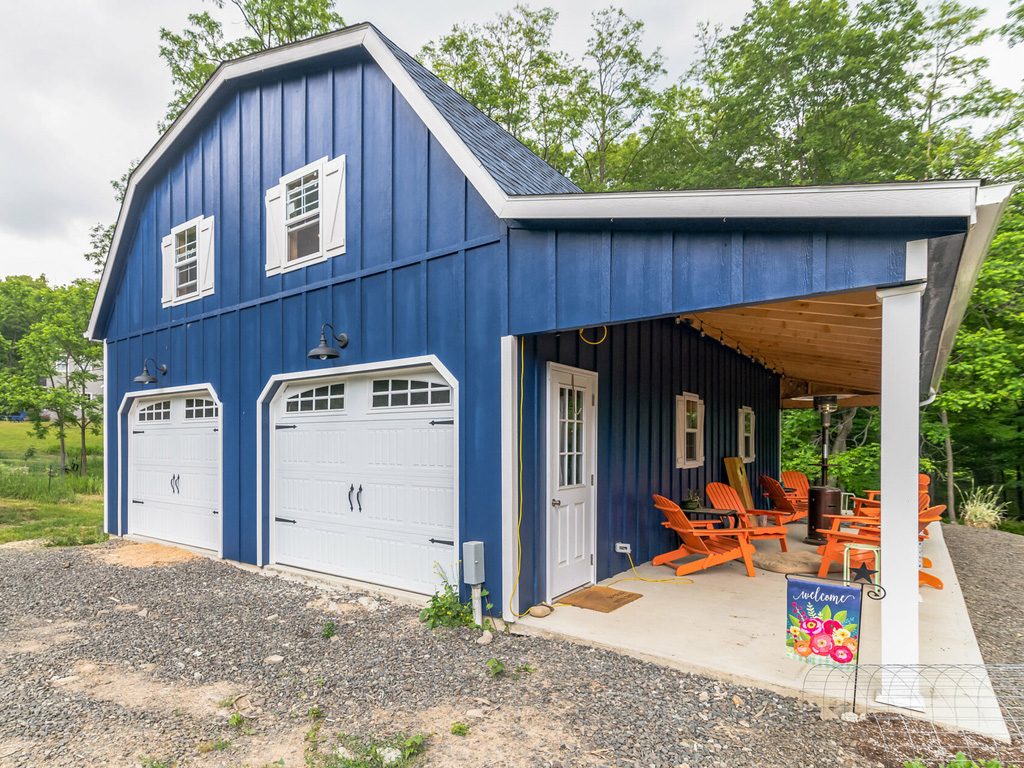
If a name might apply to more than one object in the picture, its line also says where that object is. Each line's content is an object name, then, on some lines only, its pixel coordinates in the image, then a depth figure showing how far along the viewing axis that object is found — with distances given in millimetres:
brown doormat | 4881
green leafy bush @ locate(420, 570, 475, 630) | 4641
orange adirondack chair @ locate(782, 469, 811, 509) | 10686
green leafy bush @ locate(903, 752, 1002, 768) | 2475
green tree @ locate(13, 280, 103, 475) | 15609
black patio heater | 7695
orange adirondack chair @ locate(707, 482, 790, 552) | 7246
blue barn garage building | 3514
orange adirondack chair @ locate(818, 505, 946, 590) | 5367
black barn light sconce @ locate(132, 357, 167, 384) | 8281
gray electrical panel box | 4574
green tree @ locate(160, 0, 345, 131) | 15688
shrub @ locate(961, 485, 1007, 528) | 11734
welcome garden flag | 3121
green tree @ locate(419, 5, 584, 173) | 17250
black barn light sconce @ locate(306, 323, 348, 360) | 5734
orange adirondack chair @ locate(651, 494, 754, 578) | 5777
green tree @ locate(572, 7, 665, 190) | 17062
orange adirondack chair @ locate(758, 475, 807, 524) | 8626
